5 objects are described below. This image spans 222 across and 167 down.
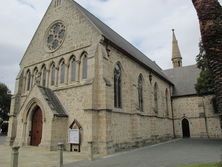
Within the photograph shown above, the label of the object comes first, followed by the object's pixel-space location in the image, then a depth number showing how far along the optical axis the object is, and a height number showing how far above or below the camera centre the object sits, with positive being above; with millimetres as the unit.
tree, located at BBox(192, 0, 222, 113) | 4804 +1964
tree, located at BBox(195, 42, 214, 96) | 18594 +4022
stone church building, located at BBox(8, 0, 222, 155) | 14562 +2379
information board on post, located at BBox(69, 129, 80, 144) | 14478 -1083
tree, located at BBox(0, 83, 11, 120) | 44438 +4295
